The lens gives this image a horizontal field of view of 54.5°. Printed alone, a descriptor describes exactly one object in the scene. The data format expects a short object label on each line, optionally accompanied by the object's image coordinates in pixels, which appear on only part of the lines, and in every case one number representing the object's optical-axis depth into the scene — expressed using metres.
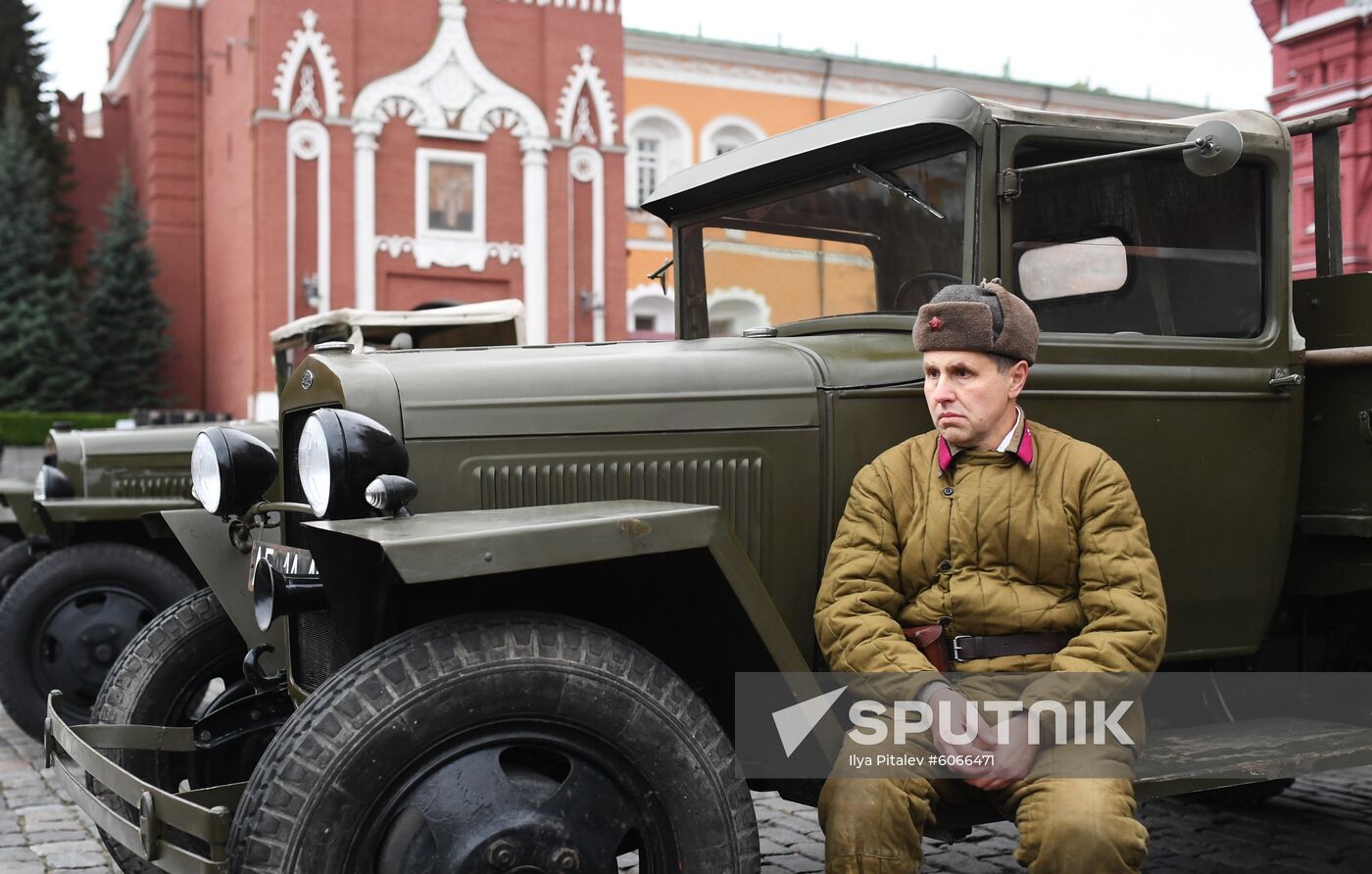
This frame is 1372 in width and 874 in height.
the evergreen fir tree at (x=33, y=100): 26.08
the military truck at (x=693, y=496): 2.36
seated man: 2.75
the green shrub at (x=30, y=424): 21.27
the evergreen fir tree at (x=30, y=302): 22.88
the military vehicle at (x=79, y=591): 5.72
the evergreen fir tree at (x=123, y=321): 23.73
